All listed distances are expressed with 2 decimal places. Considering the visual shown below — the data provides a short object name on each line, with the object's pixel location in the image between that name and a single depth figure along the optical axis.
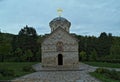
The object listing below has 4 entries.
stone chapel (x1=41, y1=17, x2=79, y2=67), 18.45
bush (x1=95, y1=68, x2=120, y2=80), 10.31
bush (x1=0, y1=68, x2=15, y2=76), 10.60
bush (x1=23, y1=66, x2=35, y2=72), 14.75
